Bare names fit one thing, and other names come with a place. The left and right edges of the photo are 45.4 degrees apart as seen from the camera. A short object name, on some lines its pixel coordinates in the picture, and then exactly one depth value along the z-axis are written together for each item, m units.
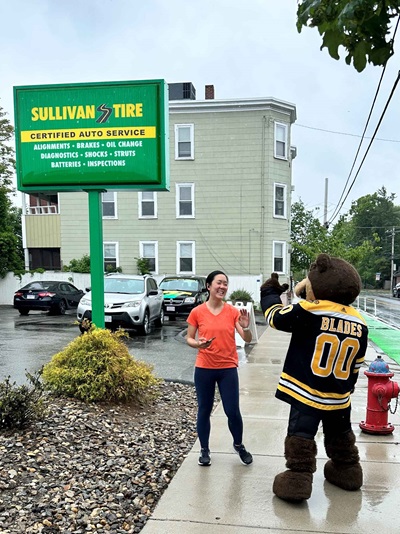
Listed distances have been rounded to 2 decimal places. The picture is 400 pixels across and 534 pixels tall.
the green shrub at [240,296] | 20.41
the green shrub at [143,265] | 22.80
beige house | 22.17
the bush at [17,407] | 3.93
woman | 3.76
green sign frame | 6.15
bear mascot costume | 3.19
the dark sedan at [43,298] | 16.86
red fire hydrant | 4.61
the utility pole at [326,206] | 29.87
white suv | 11.57
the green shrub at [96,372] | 4.95
